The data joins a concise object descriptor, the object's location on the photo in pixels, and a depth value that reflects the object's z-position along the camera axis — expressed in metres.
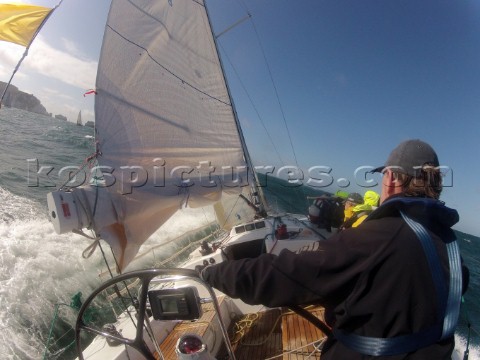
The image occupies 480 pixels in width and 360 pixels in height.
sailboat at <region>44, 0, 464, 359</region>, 2.18
